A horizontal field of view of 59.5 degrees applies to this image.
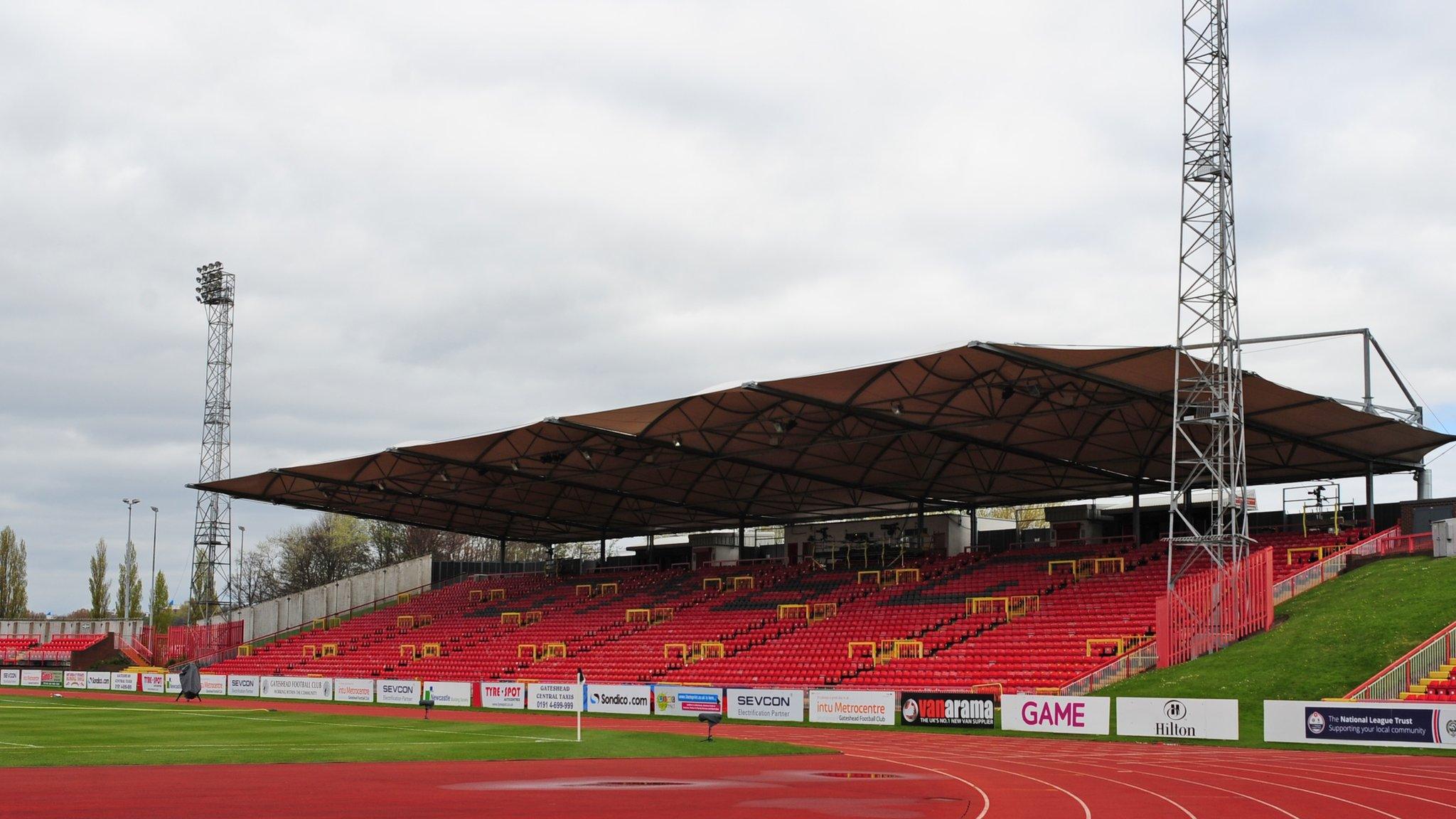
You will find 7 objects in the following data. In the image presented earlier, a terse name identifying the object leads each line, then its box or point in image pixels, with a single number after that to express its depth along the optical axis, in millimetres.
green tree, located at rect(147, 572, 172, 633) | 101312
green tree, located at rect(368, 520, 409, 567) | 106500
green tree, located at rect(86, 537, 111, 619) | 103625
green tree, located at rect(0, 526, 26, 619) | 98375
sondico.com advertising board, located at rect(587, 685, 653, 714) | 39844
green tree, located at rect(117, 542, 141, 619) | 103562
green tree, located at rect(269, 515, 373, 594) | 107438
